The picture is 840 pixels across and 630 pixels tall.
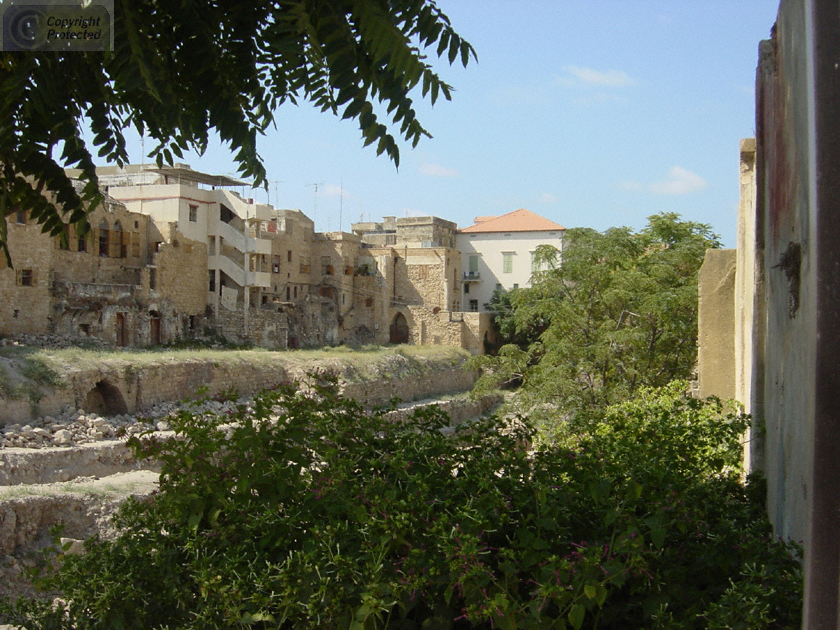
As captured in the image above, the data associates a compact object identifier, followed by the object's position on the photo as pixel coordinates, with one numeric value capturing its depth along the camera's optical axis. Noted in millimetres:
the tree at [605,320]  16438
